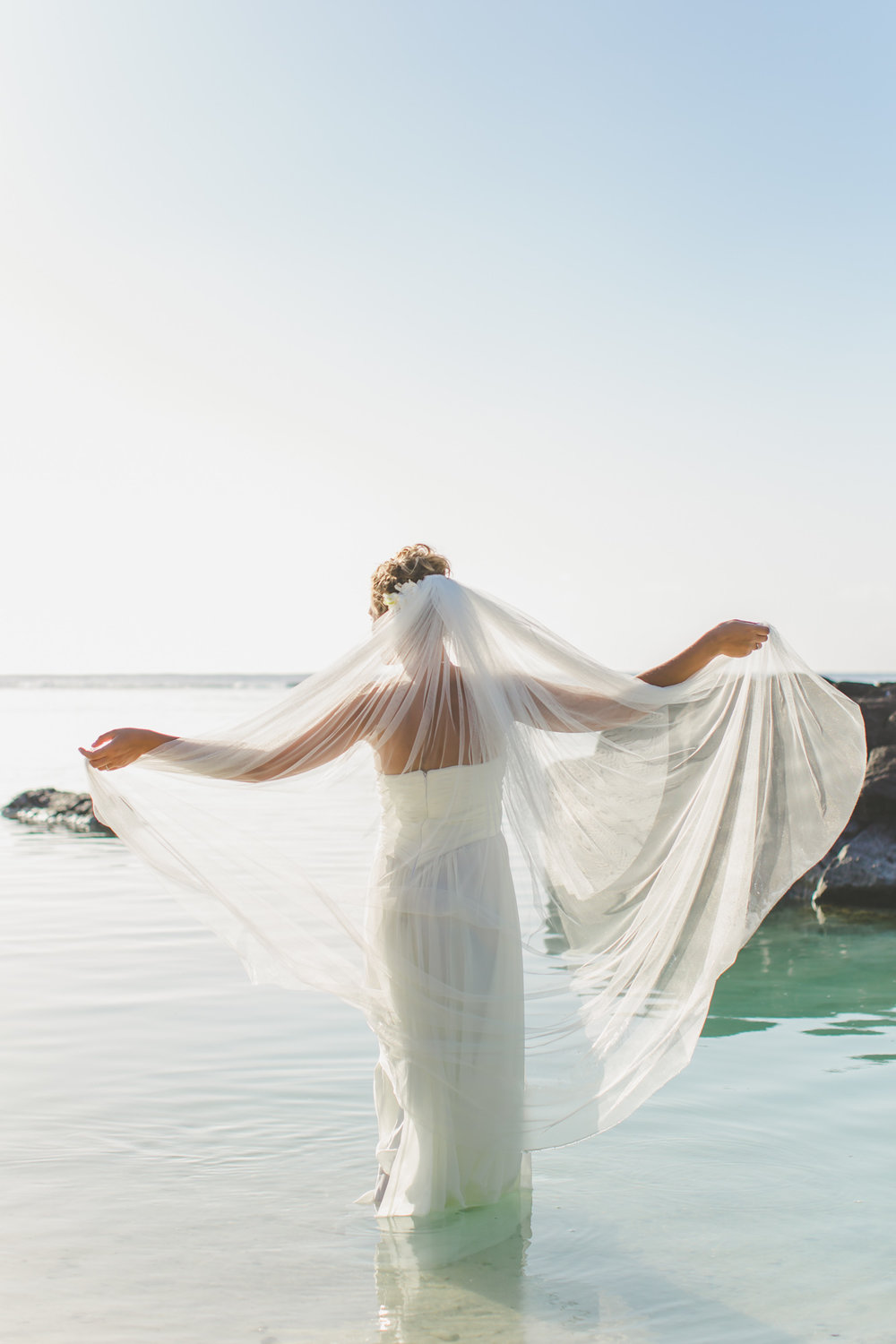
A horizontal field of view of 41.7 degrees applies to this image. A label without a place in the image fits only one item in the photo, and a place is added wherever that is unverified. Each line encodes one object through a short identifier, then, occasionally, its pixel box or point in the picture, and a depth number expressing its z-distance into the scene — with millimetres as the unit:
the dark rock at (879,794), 10430
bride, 3979
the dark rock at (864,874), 10117
